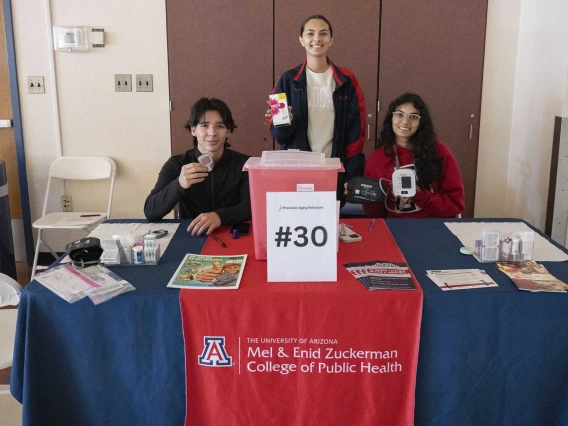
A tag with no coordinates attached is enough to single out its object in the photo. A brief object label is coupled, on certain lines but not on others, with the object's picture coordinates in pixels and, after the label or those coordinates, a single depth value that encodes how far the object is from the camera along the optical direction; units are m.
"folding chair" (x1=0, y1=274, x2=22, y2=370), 1.89
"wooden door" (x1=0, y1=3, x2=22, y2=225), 3.78
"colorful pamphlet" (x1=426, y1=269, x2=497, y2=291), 1.67
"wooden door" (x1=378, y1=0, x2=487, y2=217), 3.62
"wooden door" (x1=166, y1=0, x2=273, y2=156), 3.67
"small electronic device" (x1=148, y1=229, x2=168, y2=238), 2.12
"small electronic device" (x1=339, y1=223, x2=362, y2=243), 2.06
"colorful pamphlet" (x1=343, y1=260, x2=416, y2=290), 1.65
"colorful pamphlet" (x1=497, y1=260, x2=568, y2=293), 1.65
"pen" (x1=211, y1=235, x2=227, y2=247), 2.03
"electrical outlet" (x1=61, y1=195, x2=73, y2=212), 3.97
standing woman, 3.09
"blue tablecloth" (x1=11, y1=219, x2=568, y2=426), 1.63
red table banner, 1.62
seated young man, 2.28
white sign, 1.67
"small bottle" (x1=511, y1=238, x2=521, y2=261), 1.85
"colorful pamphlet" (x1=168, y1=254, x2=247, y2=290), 1.67
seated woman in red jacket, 2.67
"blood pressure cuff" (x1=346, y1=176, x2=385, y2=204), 2.26
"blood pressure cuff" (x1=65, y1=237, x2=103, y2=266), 1.84
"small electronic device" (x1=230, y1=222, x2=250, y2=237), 2.15
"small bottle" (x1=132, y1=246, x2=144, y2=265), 1.84
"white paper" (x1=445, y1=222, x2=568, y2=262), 1.94
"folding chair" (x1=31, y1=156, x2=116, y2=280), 3.77
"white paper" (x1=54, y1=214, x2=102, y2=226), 3.52
